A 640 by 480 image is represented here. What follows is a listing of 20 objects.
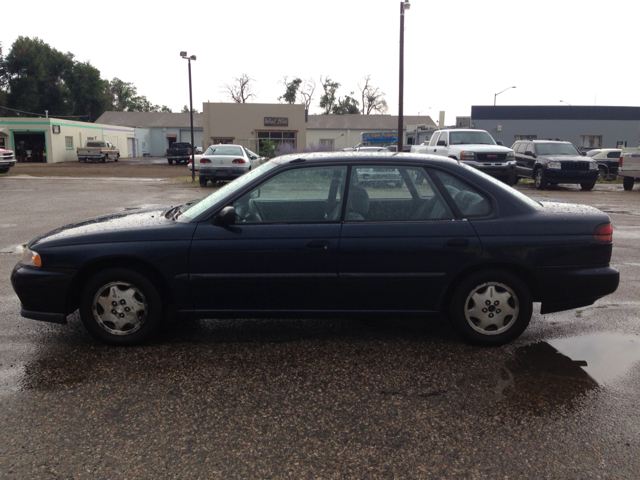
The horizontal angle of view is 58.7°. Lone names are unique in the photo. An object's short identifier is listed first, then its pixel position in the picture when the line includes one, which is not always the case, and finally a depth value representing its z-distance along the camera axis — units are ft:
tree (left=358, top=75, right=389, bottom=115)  321.52
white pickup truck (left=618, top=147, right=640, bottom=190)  68.18
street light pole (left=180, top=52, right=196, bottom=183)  80.59
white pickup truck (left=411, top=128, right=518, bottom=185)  60.54
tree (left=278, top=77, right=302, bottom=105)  319.06
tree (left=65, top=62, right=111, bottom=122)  265.54
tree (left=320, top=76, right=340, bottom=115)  324.19
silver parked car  68.28
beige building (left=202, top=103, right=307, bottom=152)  163.84
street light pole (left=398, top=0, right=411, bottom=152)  67.65
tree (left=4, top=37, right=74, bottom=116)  239.09
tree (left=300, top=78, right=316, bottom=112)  322.75
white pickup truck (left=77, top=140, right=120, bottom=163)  164.96
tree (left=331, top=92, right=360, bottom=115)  320.29
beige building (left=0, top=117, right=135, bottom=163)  162.79
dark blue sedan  14.33
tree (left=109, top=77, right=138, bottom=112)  372.99
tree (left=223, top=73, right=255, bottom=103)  297.53
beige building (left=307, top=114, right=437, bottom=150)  226.38
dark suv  65.87
